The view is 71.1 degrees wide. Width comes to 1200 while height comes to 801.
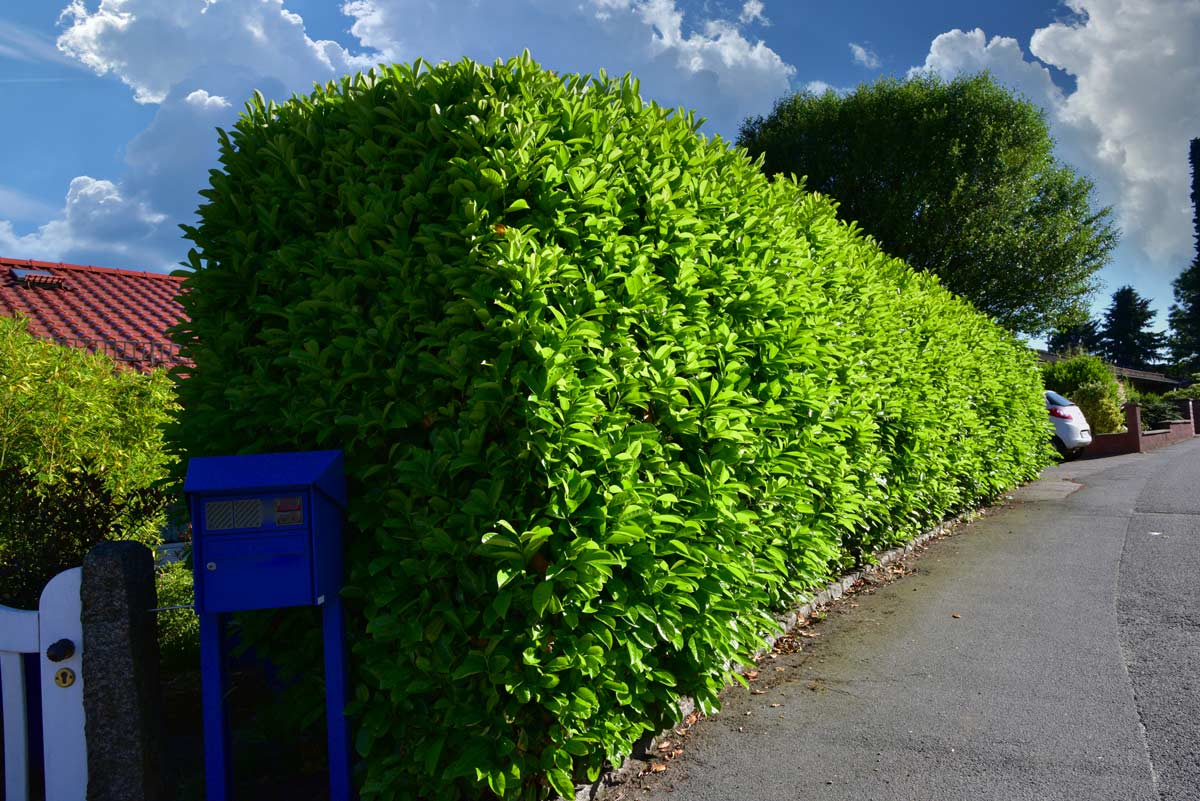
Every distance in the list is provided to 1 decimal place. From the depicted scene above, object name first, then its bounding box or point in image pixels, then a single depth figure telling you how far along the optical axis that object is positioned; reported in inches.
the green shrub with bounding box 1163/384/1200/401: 1571.1
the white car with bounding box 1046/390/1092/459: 788.0
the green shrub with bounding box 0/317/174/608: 196.2
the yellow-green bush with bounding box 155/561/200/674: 213.5
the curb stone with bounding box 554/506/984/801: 148.4
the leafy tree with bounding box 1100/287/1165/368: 3154.5
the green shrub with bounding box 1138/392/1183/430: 1216.2
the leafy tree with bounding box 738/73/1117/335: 952.3
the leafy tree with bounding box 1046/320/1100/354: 3260.6
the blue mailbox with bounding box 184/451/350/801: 126.3
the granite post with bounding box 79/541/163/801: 134.7
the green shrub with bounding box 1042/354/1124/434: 929.5
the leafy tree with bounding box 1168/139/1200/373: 2535.9
